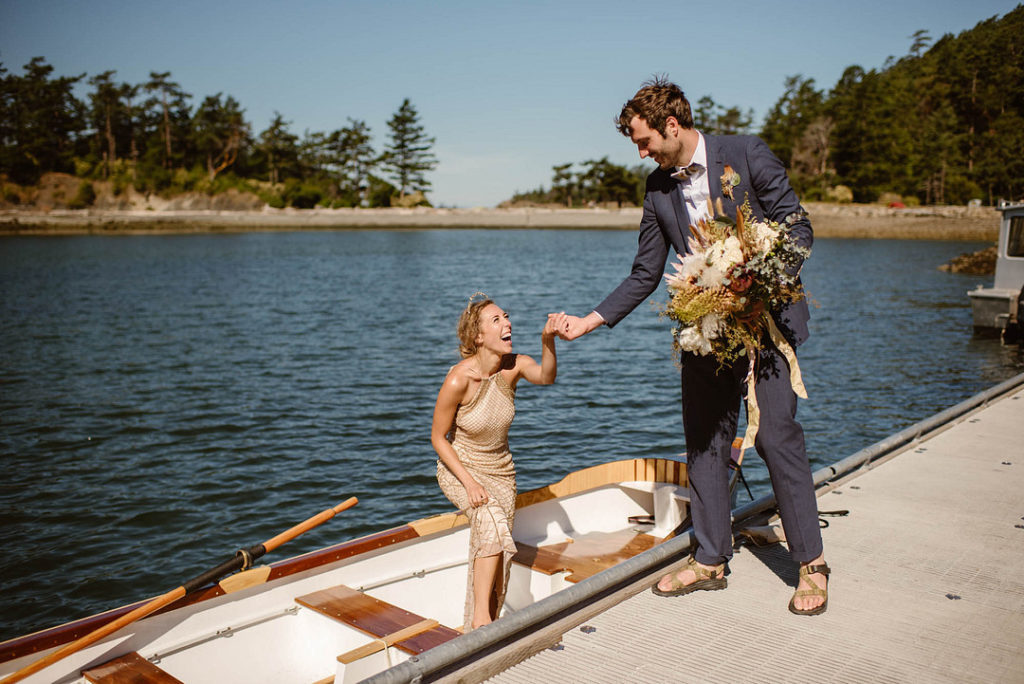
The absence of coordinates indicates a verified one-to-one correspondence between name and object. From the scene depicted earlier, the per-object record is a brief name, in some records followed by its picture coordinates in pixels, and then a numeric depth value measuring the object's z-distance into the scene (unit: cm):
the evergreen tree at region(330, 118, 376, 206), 11925
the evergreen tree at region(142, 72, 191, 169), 11925
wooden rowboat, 387
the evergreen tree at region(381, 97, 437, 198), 11788
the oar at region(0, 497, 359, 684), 362
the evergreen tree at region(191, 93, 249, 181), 11844
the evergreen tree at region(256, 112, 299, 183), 12169
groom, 366
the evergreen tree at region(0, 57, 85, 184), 11075
